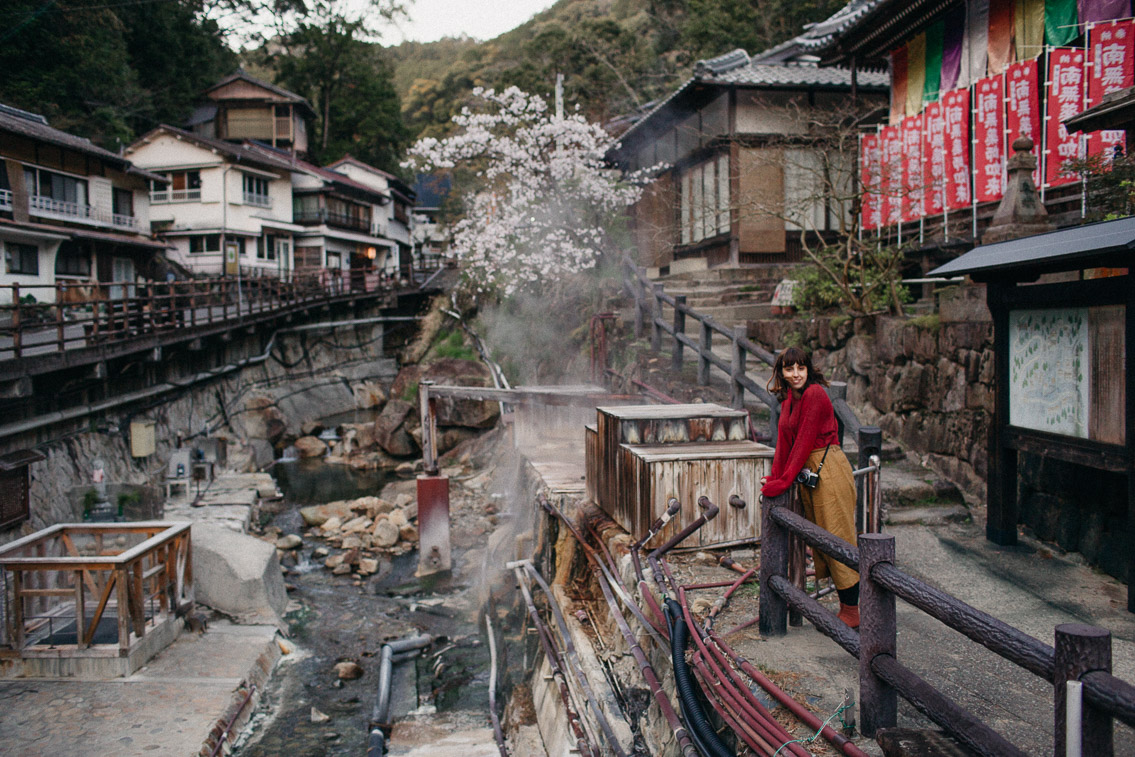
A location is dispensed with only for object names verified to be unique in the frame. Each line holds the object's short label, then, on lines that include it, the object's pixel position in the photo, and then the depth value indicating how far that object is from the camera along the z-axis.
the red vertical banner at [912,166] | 13.25
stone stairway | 14.66
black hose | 3.79
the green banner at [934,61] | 13.52
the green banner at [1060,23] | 11.01
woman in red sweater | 4.43
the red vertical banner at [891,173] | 13.53
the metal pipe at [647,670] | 4.11
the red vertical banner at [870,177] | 14.24
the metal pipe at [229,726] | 7.34
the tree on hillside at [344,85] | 50.00
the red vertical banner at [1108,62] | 10.21
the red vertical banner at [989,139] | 11.62
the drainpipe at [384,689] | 7.97
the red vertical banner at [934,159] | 12.77
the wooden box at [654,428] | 6.64
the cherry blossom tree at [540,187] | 20.92
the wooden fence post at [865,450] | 5.40
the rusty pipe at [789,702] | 3.01
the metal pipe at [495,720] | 7.82
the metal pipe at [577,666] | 5.24
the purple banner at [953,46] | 13.00
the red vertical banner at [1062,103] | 10.63
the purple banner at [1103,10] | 10.39
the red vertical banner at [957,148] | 12.31
